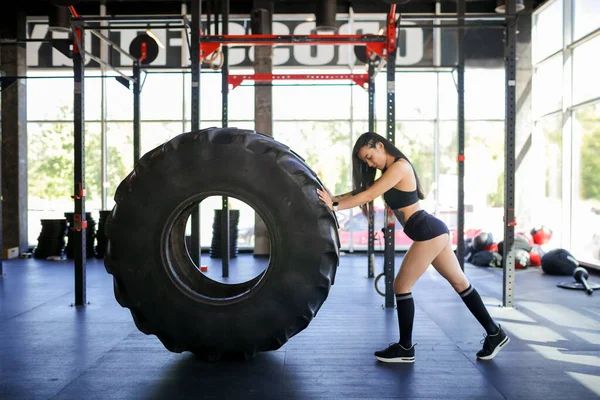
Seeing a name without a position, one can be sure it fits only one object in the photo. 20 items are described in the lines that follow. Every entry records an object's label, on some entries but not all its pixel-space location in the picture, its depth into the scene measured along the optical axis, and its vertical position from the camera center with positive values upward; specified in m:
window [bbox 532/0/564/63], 9.16 +2.84
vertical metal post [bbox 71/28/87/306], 5.26 +0.37
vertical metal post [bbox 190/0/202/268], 4.96 +1.20
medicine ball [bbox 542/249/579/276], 7.40 -0.97
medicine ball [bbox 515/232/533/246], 8.60 -0.74
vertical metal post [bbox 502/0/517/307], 5.14 +0.50
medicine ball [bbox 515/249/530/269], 8.02 -1.00
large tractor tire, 3.07 -0.27
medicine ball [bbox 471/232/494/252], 8.80 -0.79
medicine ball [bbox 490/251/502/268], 8.26 -1.05
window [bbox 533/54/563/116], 9.17 +1.87
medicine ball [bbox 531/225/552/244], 8.70 -0.69
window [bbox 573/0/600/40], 7.87 +2.62
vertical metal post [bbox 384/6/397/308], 5.00 +0.53
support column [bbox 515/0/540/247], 9.88 +1.19
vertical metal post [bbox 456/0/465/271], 7.01 +0.57
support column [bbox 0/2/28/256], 9.88 +0.77
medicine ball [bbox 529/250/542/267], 8.30 -1.03
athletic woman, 3.40 -0.24
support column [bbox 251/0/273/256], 9.91 +1.62
